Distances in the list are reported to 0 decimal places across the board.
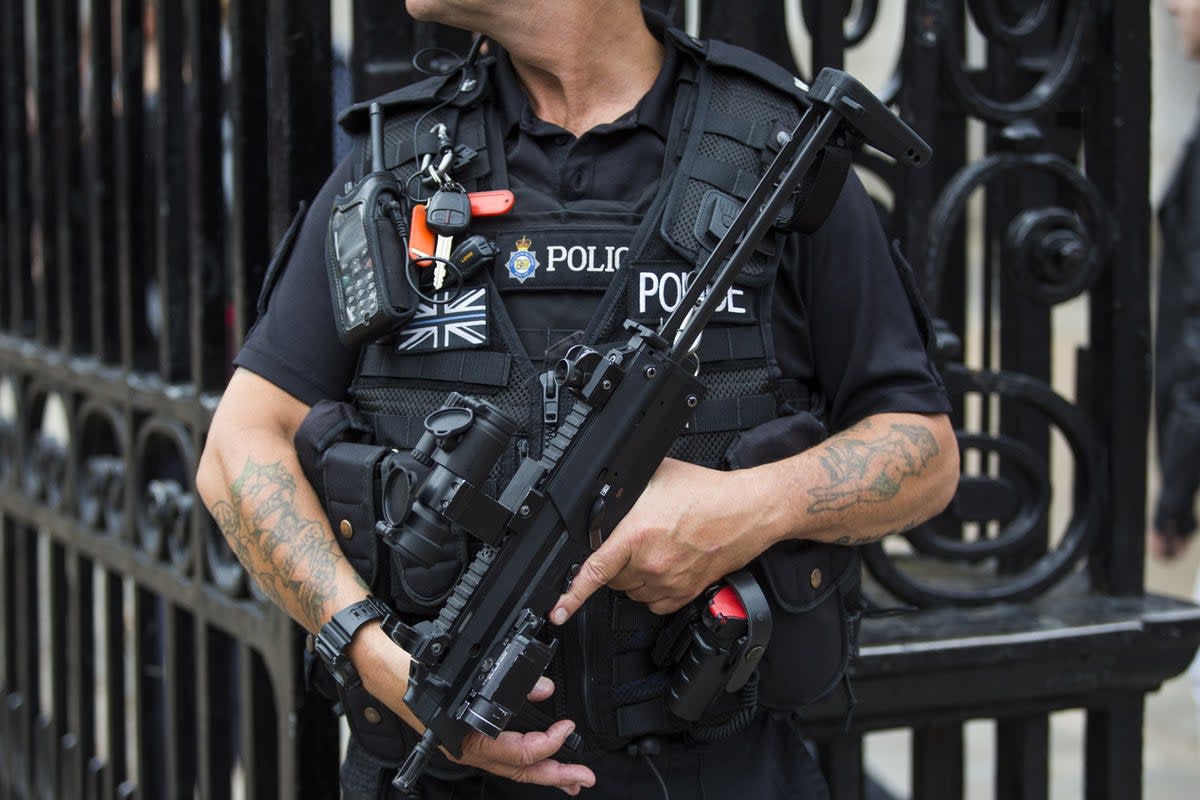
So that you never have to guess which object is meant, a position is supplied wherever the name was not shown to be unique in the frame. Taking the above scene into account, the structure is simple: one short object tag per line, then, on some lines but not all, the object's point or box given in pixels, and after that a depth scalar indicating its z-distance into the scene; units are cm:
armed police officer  358
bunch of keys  359
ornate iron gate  394
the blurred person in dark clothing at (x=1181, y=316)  467
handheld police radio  358
